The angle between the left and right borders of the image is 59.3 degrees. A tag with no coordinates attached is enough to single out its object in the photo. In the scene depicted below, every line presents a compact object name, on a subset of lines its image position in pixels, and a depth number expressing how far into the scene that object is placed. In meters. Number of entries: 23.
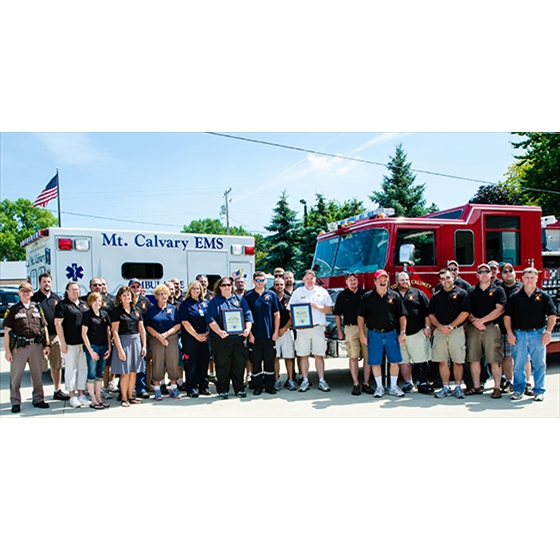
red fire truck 8.02
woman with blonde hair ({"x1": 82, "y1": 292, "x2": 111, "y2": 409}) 6.70
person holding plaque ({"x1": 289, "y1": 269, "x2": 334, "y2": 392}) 7.45
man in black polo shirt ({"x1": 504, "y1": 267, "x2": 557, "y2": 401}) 6.64
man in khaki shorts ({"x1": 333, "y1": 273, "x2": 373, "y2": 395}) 7.32
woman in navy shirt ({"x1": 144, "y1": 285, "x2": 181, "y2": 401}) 7.25
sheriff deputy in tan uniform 6.66
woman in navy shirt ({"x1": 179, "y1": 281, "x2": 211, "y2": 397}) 7.25
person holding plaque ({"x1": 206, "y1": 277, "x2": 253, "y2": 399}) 7.05
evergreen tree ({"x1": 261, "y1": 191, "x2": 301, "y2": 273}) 29.72
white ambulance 8.58
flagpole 14.06
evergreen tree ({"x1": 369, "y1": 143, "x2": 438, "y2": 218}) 28.64
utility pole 38.62
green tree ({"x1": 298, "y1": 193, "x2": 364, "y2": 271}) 29.12
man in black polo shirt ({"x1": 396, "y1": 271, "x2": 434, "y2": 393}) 7.11
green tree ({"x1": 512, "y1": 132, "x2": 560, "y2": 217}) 17.70
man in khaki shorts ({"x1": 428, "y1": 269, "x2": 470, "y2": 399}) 6.90
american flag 14.19
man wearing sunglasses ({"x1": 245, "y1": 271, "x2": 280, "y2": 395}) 7.35
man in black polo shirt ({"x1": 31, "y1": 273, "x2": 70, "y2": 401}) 7.36
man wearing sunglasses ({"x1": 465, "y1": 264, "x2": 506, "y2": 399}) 6.88
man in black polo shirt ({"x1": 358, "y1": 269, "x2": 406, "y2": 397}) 6.97
